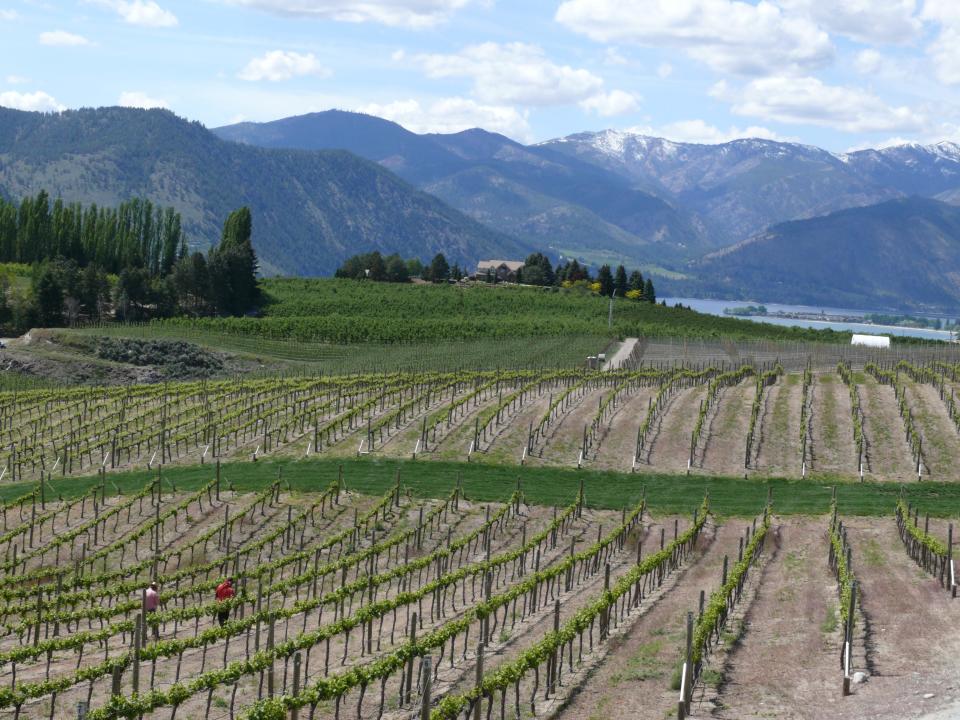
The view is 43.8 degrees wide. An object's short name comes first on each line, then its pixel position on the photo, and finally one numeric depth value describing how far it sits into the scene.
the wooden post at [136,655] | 21.85
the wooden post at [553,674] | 21.89
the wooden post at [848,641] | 21.05
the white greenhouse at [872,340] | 114.24
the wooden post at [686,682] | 19.45
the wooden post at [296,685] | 19.49
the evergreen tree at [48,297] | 112.62
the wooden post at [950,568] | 28.12
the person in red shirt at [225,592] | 29.03
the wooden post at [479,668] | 20.03
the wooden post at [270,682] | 21.21
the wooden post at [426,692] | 18.59
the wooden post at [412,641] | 21.80
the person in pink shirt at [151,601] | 28.10
